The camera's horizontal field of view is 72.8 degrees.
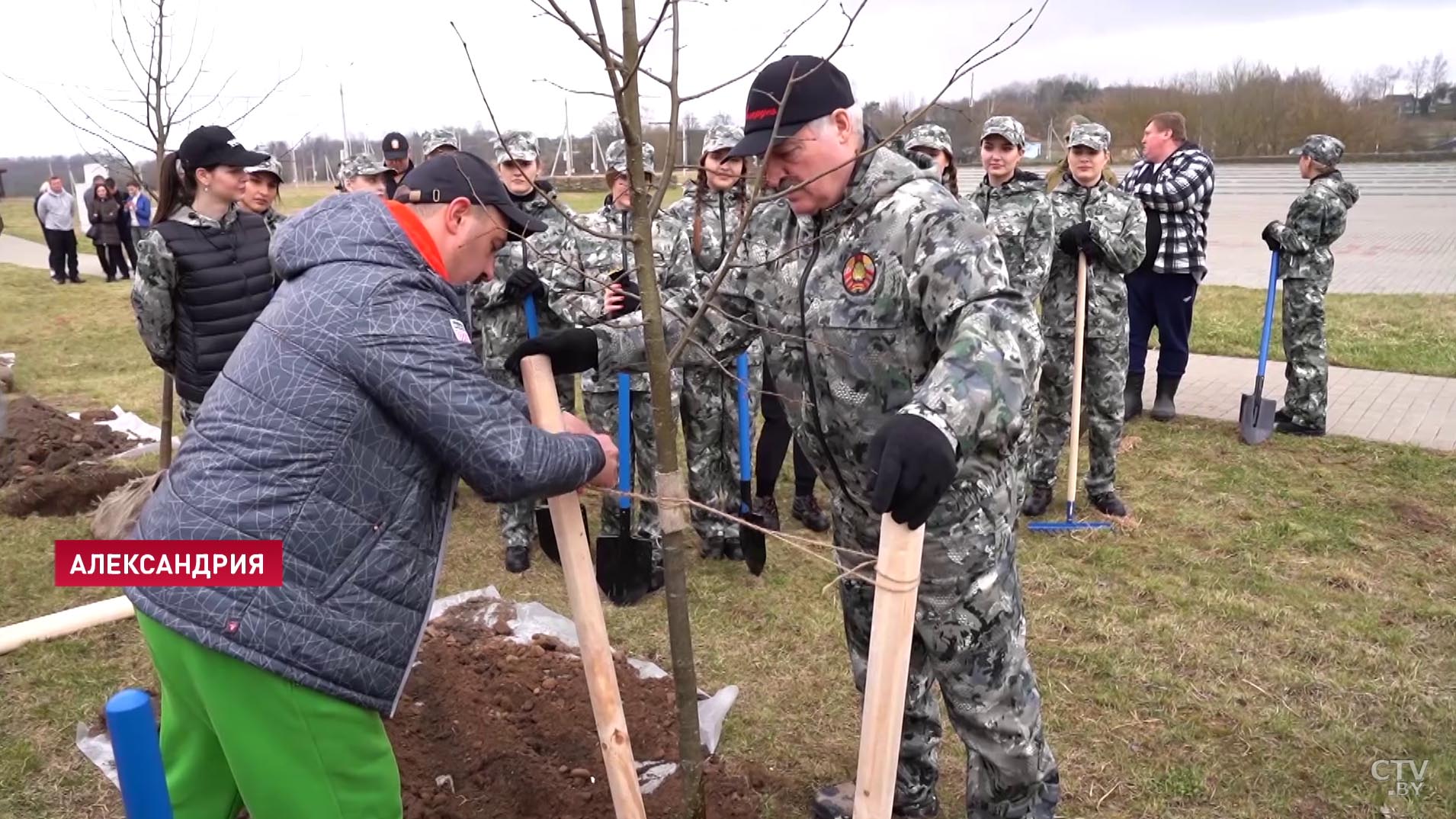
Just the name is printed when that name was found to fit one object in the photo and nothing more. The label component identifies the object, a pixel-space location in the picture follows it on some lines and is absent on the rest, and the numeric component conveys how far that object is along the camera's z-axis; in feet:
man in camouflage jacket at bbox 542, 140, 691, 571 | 16.52
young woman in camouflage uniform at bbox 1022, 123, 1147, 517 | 18.92
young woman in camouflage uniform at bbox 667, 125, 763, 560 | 17.29
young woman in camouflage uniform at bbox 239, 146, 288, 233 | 16.17
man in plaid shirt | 24.09
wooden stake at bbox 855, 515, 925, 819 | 6.33
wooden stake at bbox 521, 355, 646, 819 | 7.75
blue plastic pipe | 5.18
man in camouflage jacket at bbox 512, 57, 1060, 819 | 7.16
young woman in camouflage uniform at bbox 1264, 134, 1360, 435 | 24.00
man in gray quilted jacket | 6.40
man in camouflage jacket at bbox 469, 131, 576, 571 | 16.67
